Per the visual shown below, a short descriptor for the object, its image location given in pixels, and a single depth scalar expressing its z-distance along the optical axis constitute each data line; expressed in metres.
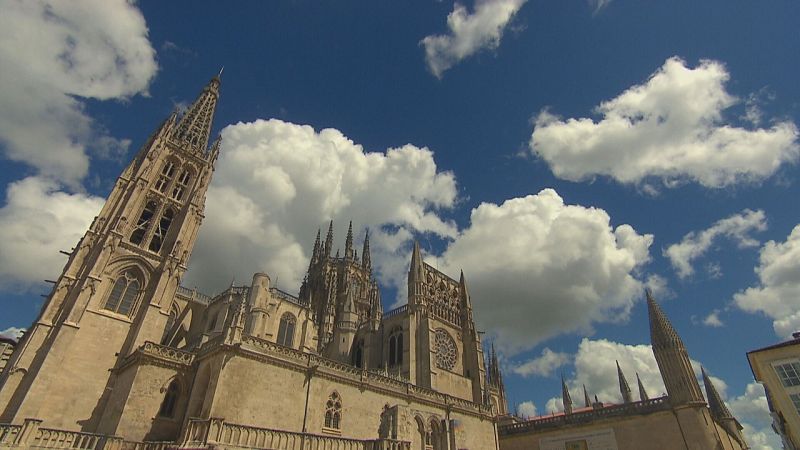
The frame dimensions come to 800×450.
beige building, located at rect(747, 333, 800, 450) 21.41
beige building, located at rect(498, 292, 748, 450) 24.55
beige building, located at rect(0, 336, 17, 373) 37.24
